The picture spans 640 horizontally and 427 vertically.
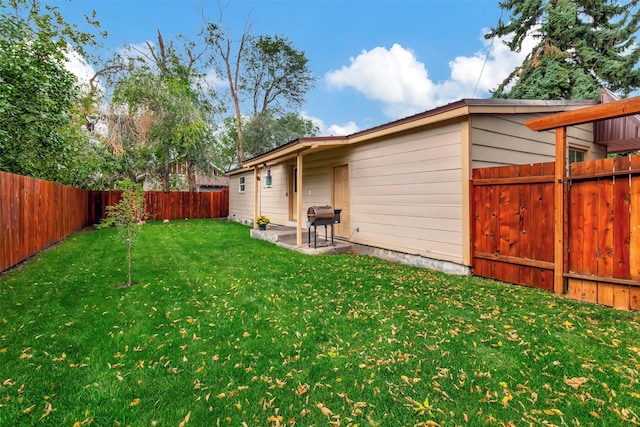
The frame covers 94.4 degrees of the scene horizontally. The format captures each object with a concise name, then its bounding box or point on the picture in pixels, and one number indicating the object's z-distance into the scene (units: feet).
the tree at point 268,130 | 72.28
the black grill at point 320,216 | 23.54
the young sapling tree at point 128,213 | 15.11
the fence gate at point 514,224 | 13.96
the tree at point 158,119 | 49.49
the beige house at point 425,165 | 16.98
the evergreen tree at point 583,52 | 40.29
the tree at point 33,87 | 18.54
